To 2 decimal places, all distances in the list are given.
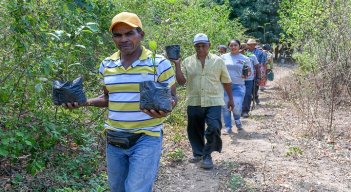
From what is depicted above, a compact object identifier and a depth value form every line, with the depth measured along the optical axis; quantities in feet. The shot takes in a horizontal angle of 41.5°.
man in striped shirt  11.19
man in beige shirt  19.90
